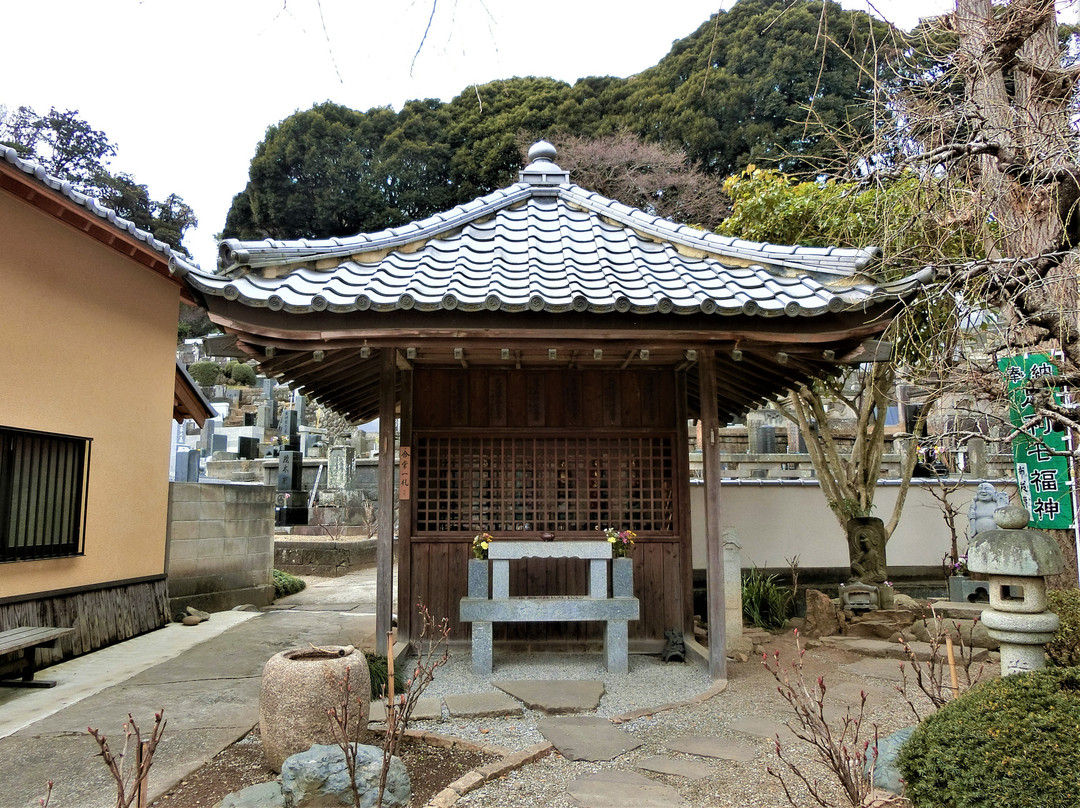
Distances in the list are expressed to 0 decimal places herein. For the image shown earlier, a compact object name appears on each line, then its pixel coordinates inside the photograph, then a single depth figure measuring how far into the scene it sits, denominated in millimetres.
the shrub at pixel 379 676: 5704
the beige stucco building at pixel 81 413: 7191
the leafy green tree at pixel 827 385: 10109
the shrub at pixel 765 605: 9594
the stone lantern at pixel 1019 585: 3979
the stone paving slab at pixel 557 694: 5551
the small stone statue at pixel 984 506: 10641
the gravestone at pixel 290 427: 23297
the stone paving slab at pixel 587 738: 4621
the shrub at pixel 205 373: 38062
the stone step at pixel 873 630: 8531
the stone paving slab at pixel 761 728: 5059
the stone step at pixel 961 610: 8766
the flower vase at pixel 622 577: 6828
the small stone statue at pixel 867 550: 9891
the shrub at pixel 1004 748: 2955
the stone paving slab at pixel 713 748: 4645
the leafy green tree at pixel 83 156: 37219
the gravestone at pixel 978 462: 15039
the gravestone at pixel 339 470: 21688
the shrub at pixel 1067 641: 4172
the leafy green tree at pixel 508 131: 26312
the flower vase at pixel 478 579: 6793
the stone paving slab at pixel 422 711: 5145
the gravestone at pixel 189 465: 12961
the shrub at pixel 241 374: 39156
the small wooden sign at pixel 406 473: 7449
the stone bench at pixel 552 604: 6609
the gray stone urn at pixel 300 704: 4152
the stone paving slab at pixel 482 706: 5355
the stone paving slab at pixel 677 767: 4348
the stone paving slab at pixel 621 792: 3900
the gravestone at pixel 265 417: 29047
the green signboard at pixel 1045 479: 6098
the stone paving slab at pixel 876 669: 6968
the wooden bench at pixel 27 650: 6301
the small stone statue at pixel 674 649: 7160
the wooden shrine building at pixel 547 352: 5711
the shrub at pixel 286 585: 13352
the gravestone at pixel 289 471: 19891
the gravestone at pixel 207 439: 24781
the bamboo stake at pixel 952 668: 4180
